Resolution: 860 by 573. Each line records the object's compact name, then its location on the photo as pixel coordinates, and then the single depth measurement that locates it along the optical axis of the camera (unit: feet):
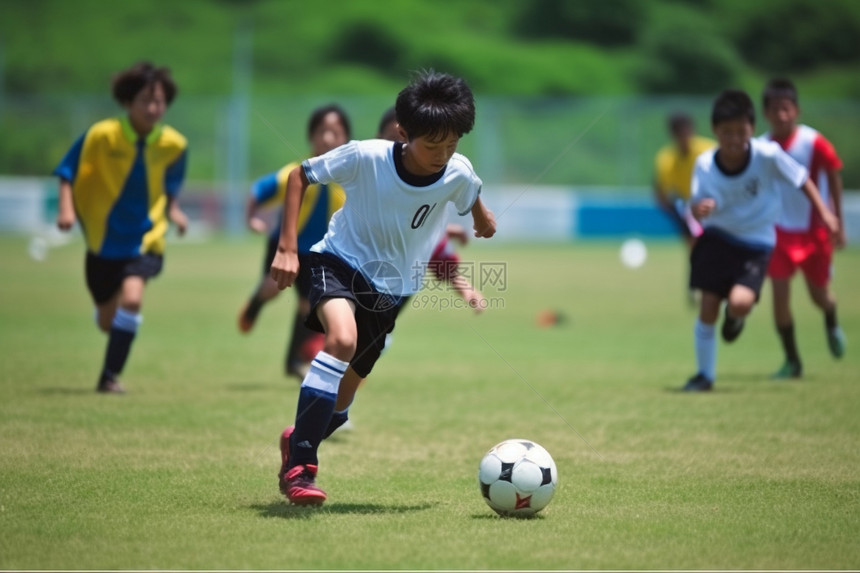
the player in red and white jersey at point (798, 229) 64.69
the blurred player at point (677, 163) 106.93
